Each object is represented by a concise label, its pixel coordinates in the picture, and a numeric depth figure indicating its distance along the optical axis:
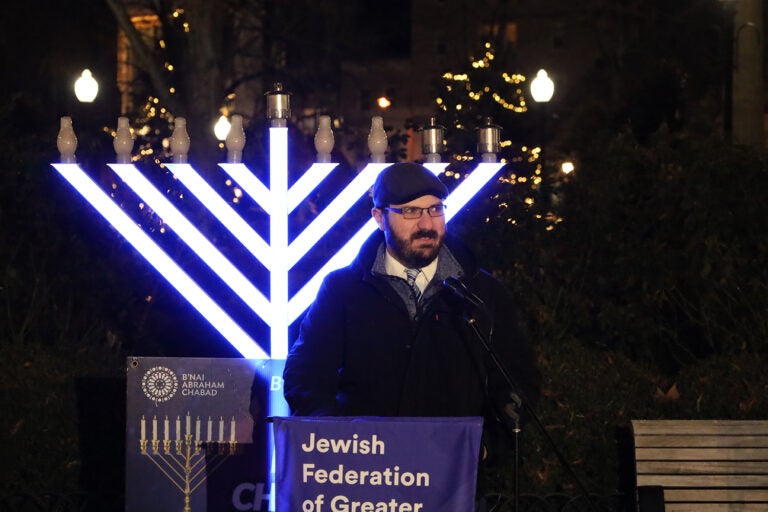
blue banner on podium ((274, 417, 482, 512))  5.91
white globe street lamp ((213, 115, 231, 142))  27.26
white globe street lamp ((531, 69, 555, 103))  27.68
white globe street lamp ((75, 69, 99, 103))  27.95
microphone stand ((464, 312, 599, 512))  6.19
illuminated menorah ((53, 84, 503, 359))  9.84
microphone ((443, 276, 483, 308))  6.44
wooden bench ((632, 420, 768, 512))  9.13
